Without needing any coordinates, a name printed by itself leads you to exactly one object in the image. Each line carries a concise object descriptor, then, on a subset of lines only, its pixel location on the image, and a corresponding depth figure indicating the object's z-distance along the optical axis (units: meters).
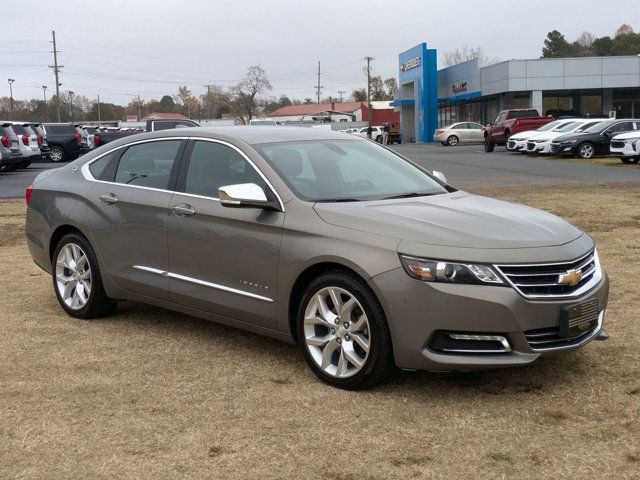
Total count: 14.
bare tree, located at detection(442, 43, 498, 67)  116.75
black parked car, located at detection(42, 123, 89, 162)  32.98
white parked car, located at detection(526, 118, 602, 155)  29.31
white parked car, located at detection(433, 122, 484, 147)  46.91
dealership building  50.78
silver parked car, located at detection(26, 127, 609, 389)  4.11
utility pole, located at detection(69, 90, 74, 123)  124.88
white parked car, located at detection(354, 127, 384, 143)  62.73
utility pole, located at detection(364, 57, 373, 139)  101.00
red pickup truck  35.97
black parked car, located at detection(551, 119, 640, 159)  28.33
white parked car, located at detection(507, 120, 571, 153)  31.30
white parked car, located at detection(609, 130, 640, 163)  23.97
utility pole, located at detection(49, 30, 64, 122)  84.33
